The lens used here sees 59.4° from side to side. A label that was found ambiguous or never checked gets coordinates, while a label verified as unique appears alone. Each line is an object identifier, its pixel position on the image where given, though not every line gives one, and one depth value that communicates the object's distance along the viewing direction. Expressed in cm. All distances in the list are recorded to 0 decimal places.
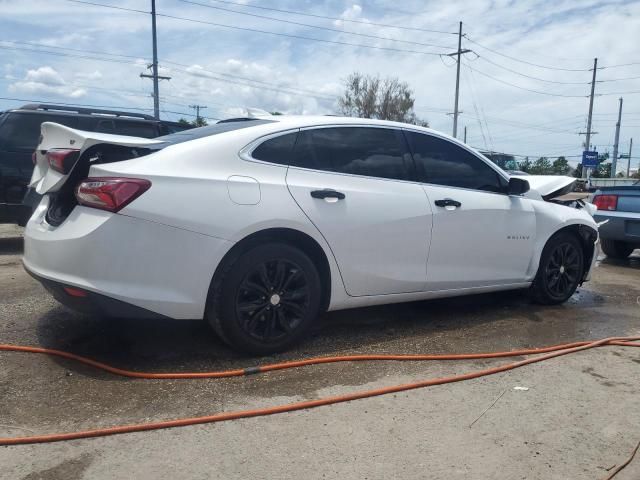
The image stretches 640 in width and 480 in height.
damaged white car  319
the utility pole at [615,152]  6322
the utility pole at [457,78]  4378
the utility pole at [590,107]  5562
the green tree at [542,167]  7062
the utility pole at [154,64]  3120
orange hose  269
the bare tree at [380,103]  5063
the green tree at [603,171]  7793
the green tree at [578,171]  7199
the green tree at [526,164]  7149
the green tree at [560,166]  7231
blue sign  5016
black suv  738
